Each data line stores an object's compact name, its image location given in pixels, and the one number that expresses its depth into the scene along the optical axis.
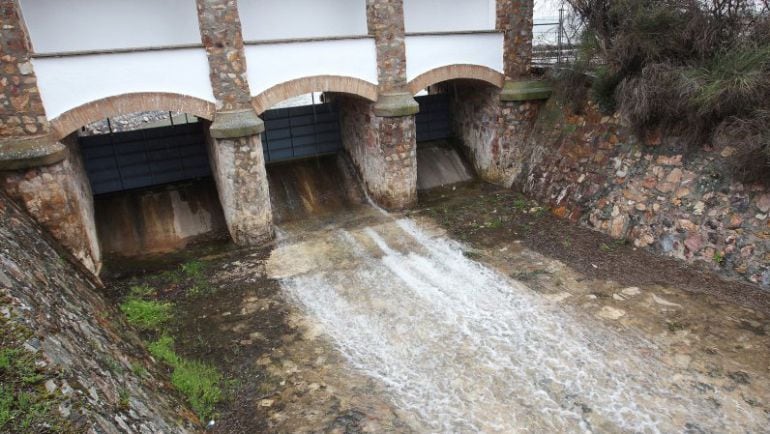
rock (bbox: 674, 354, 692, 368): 5.15
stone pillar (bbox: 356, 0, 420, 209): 8.95
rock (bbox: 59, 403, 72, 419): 3.09
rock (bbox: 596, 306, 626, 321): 6.04
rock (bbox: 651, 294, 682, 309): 6.17
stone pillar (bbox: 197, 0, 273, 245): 7.62
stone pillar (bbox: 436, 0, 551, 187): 10.05
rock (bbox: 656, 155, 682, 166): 7.55
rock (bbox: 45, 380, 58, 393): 3.22
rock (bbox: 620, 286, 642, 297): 6.49
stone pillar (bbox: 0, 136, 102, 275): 6.62
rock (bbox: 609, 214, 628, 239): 7.93
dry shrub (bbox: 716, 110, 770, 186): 6.28
